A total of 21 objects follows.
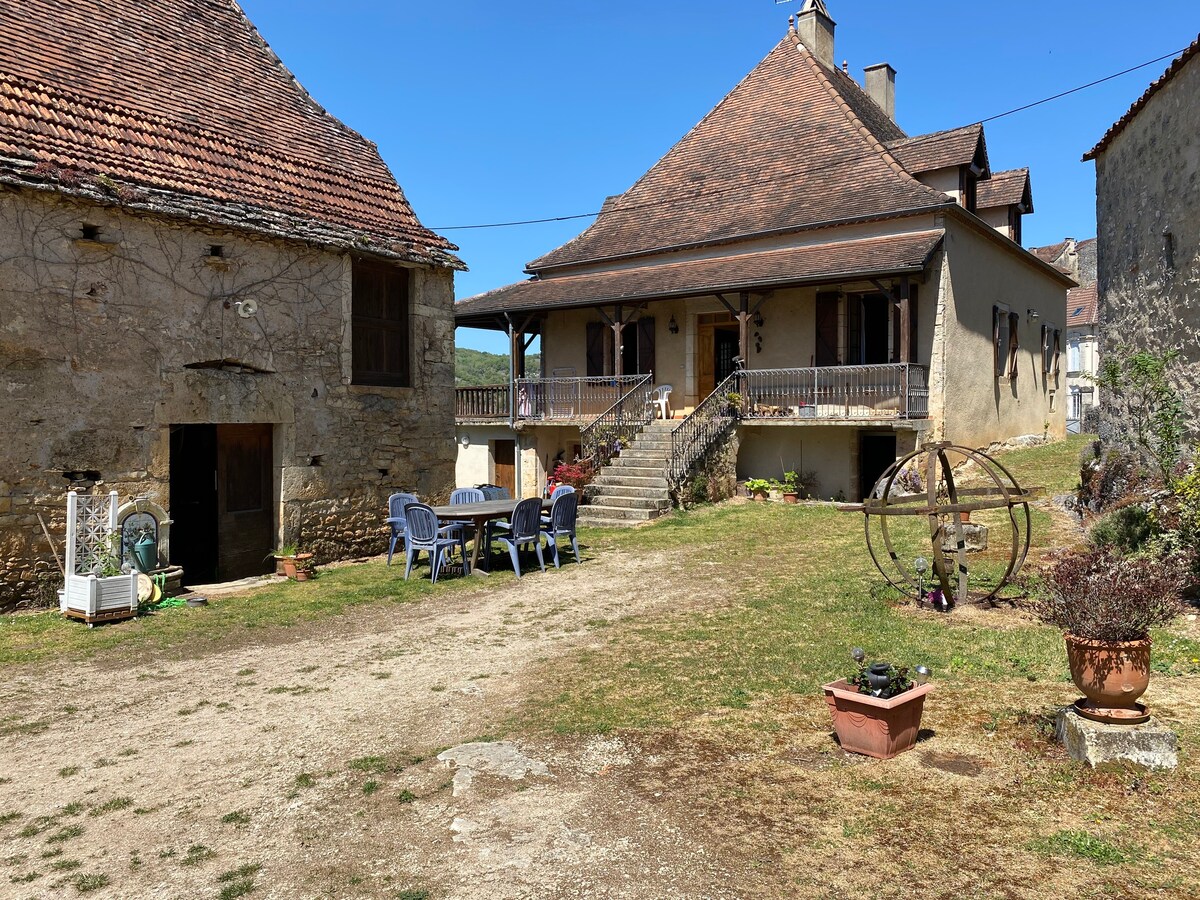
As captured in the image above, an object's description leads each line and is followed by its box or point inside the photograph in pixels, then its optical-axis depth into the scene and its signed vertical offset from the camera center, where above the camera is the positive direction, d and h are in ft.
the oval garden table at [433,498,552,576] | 33.27 -2.46
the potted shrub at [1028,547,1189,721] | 13.60 -2.97
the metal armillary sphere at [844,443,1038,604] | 23.57 -2.29
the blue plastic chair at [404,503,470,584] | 32.58 -3.36
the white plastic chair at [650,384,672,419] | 63.36 +4.16
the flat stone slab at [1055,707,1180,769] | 13.48 -4.76
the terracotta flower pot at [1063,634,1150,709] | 13.52 -3.56
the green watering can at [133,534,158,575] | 29.73 -3.68
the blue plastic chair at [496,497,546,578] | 33.86 -3.04
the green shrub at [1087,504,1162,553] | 27.76 -2.59
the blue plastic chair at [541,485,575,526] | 36.19 -1.70
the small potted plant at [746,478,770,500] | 55.77 -2.26
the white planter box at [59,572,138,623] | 25.96 -4.64
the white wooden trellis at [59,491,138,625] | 26.12 -3.79
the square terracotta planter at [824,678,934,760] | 14.60 -4.76
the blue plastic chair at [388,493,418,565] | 35.99 -2.53
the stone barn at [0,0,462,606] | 28.40 +6.20
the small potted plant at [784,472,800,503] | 54.95 -2.24
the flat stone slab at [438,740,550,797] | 14.51 -5.62
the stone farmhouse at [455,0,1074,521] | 53.62 +11.03
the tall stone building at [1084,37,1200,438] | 28.25 +8.95
